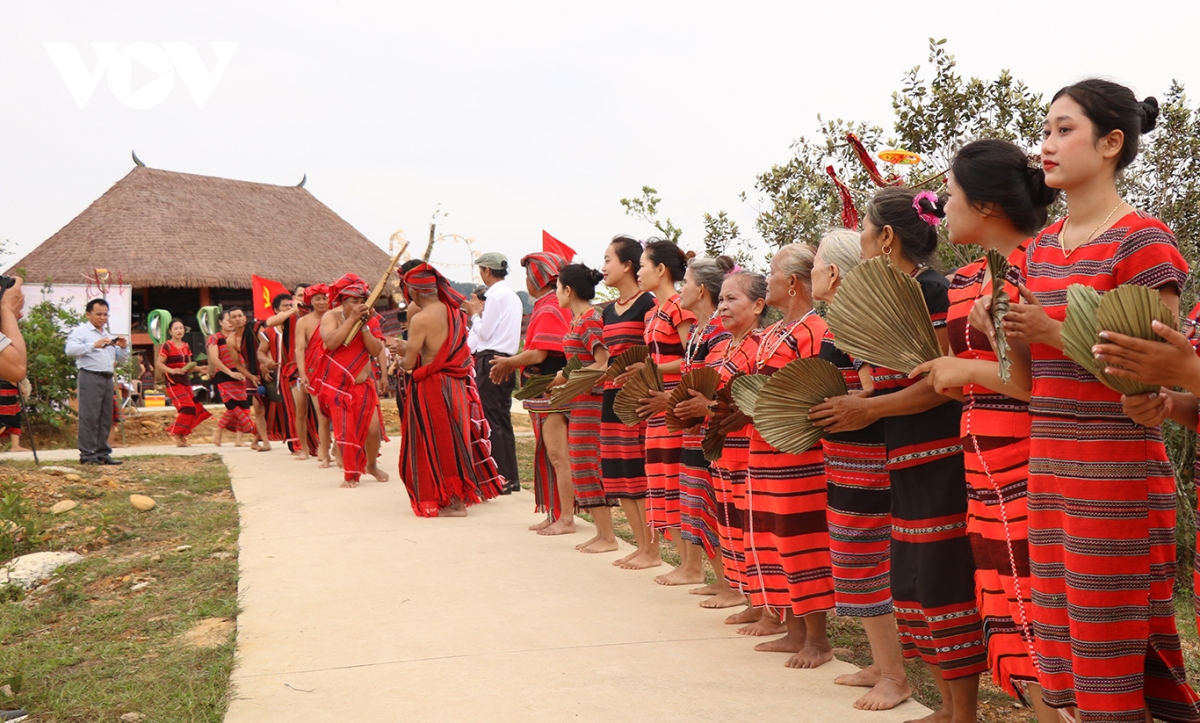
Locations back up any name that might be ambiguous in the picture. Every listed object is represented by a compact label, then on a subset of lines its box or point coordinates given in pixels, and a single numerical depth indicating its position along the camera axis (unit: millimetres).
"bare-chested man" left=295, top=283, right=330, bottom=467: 10219
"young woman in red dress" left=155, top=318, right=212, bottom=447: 13867
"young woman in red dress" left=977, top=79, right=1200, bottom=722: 2213
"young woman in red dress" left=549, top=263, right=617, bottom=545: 6133
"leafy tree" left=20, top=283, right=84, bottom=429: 14844
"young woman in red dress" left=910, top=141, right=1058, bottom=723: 2508
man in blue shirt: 11289
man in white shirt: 8516
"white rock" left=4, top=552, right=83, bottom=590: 5718
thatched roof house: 23219
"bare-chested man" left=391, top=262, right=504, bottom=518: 7453
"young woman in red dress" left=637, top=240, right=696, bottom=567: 5188
